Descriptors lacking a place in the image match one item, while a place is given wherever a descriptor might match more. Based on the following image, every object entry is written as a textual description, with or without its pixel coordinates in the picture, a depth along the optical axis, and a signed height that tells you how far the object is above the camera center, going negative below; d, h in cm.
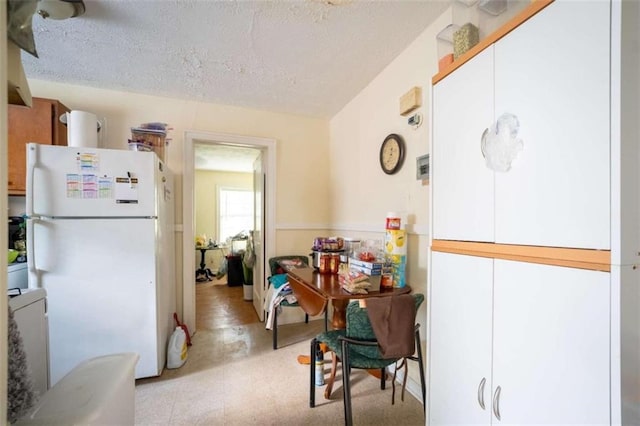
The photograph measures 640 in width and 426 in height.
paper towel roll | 200 +62
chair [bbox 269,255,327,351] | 249 -59
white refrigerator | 179 -28
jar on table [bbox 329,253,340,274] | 200 -40
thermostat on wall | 173 +29
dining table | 147 -49
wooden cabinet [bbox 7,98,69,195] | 210 +64
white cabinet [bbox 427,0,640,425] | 65 -5
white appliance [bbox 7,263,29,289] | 182 -47
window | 623 -1
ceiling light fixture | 147 +117
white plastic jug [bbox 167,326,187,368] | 219 -119
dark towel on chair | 136 -59
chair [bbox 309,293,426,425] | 140 -76
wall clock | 202 +46
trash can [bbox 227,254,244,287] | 504 -118
